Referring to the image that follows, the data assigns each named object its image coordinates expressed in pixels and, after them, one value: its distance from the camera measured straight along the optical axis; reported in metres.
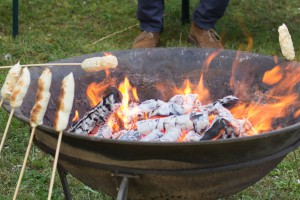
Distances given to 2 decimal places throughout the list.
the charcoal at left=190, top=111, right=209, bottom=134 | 2.08
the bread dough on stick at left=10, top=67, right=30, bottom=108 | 1.62
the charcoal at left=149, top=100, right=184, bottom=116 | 2.26
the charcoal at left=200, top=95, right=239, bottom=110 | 2.35
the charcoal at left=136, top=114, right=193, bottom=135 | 2.09
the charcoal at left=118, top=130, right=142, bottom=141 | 2.05
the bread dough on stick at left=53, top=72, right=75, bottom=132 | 1.52
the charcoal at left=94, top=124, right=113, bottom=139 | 2.14
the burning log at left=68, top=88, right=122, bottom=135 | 2.18
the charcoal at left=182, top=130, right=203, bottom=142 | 2.03
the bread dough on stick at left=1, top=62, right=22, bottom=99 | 1.67
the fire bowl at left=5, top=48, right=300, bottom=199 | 1.65
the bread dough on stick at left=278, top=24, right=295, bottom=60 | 2.12
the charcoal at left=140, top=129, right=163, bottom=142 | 2.03
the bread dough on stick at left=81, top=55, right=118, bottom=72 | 1.71
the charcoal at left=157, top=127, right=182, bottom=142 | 2.01
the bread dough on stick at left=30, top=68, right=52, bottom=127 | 1.56
